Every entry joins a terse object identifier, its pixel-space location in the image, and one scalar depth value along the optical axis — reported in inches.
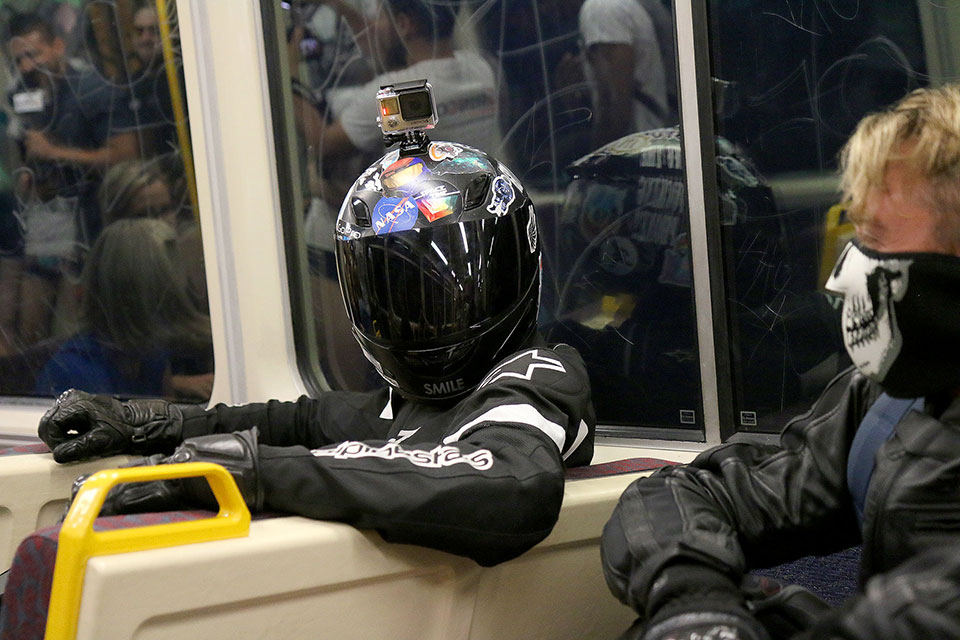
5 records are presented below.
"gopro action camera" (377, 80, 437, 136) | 118.0
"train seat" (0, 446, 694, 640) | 99.7
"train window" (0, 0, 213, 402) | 148.7
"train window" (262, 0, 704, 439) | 124.5
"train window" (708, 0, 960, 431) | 117.0
